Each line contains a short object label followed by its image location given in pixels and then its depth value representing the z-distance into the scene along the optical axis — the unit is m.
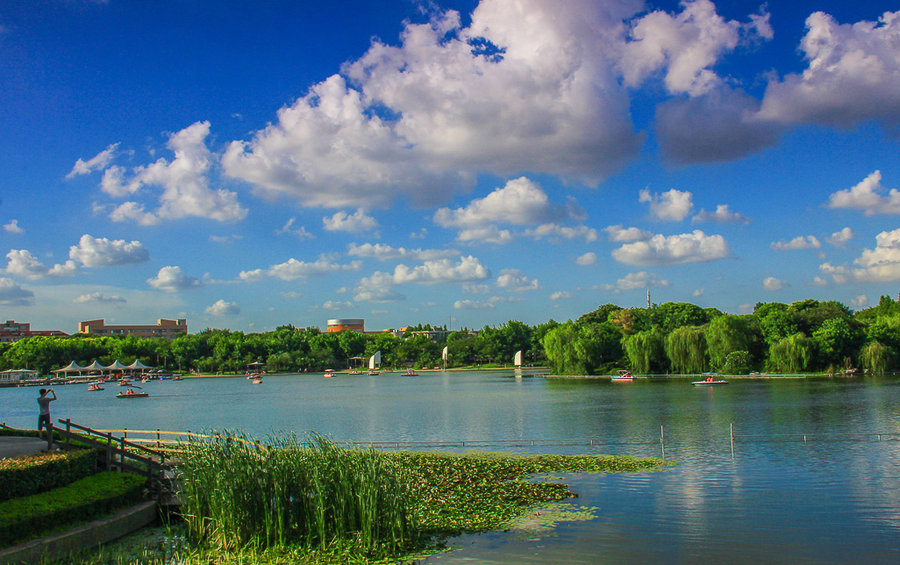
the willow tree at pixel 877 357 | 75.41
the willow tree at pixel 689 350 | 83.81
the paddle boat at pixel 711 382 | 67.75
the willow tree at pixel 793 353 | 78.56
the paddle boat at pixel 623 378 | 82.54
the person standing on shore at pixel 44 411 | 19.34
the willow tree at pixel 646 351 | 88.19
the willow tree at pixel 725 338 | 81.50
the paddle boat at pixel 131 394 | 85.38
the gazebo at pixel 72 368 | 140.25
